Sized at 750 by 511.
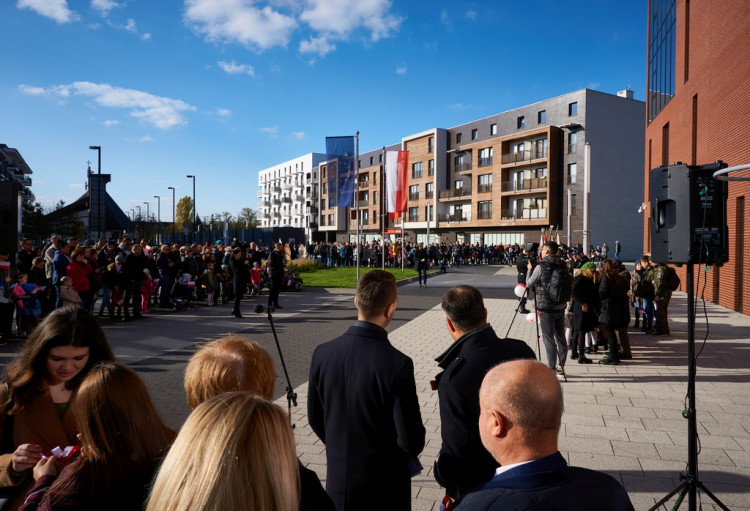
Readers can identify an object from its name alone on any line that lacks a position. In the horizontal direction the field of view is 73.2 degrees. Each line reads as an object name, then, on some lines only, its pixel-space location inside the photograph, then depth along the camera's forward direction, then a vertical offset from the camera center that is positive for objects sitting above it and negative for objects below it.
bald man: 1.51 -0.67
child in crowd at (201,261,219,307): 16.23 -1.17
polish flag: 27.05 +3.51
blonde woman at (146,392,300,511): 1.23 -0.55
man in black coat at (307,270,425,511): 2.68 -0.95
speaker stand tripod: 3.49 -1.44
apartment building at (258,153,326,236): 94.44 +11.29
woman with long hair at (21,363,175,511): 1.78 -0.76
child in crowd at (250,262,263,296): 19.50 -1.27
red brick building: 14.55 +5.27
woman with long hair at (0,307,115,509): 2.47 -0.72
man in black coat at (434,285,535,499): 2.78 -0.91
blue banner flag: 22.89 +3.60
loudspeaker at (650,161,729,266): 4.19 +0.27
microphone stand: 3.53 -1.05
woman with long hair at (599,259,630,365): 8.77 -1.08
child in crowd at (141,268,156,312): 14.27 -1.27
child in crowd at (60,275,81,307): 10.80 -1.01
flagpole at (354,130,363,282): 23.05 +3.86
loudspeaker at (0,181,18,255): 4.39 +0.24
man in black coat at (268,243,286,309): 14.31 -0.78
